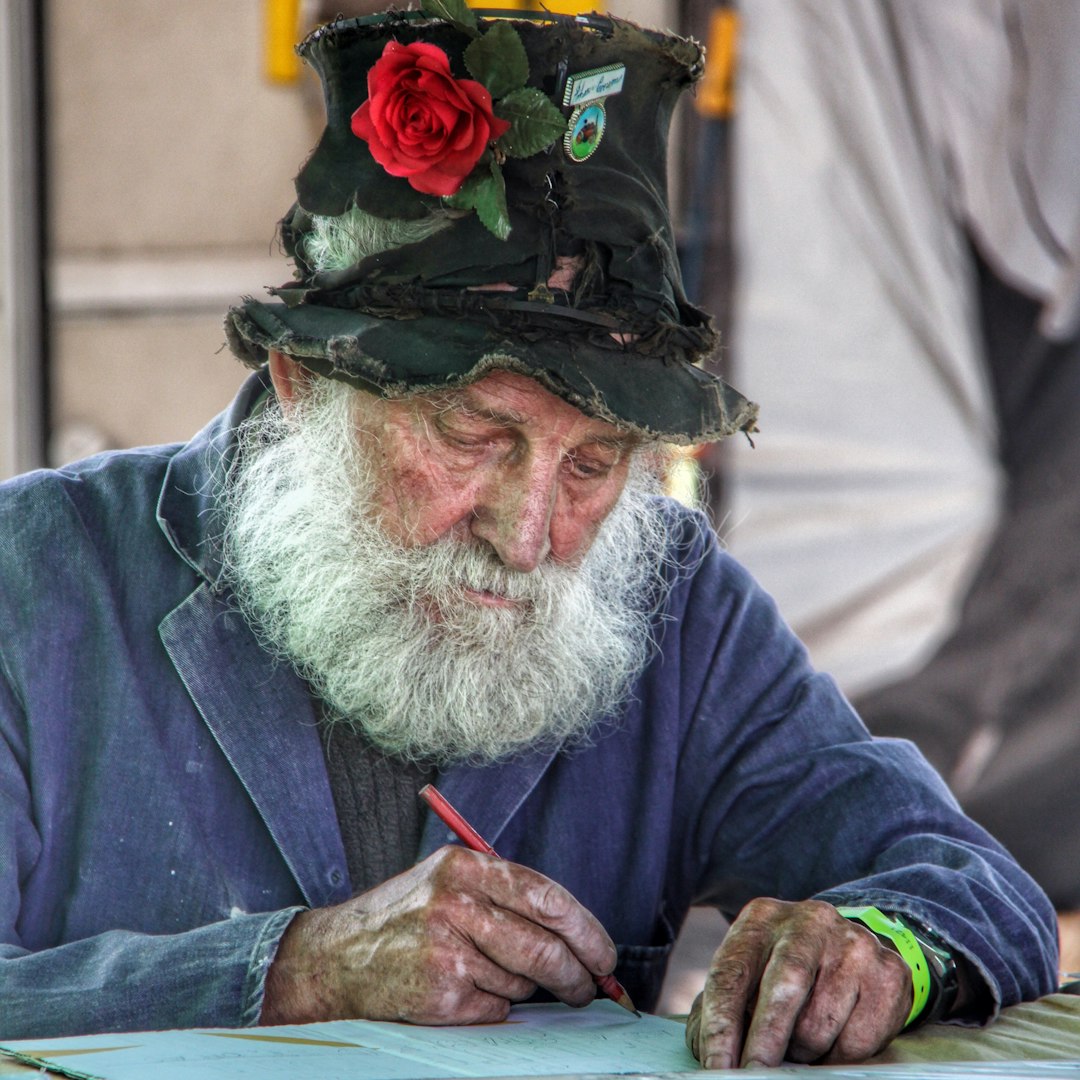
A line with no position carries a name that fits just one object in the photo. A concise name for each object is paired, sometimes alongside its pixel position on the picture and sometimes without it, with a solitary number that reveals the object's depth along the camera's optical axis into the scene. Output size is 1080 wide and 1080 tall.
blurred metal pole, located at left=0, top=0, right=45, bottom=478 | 10.04
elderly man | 3.84
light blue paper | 2.92
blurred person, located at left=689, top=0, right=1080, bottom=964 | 8.55
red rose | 4.20
